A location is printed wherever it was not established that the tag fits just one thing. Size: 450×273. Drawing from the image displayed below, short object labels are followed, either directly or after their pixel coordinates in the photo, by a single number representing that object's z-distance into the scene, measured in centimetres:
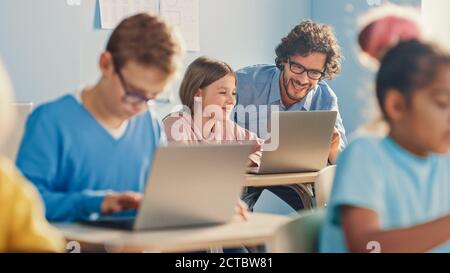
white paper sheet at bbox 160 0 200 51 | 440
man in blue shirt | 346
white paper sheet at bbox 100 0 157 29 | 414
